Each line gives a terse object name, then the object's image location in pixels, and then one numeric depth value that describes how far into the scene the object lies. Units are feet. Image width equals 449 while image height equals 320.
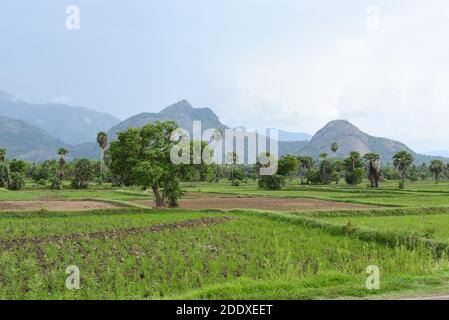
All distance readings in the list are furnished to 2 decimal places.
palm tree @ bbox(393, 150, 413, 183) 309.81
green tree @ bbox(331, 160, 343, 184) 324.19
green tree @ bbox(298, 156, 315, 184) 387.34
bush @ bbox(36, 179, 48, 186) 287.89
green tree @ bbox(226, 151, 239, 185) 391.51
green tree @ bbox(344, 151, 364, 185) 298.76
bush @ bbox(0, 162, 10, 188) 254.96
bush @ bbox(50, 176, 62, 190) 254.00
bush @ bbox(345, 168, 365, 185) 297.12
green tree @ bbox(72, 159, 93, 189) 268.82
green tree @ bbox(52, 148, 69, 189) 254.27
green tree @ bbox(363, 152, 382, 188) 266.57
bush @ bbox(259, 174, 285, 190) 253.65
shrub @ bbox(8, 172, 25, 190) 249.34
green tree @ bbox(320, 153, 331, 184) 323.78
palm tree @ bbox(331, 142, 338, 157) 382.98
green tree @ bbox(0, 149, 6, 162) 272.51
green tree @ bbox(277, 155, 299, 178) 285.93
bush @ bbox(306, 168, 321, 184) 329.93
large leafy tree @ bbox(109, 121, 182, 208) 112.57
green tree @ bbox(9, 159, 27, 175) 282.97
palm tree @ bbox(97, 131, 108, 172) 321.11
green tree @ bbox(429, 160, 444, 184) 327.67
